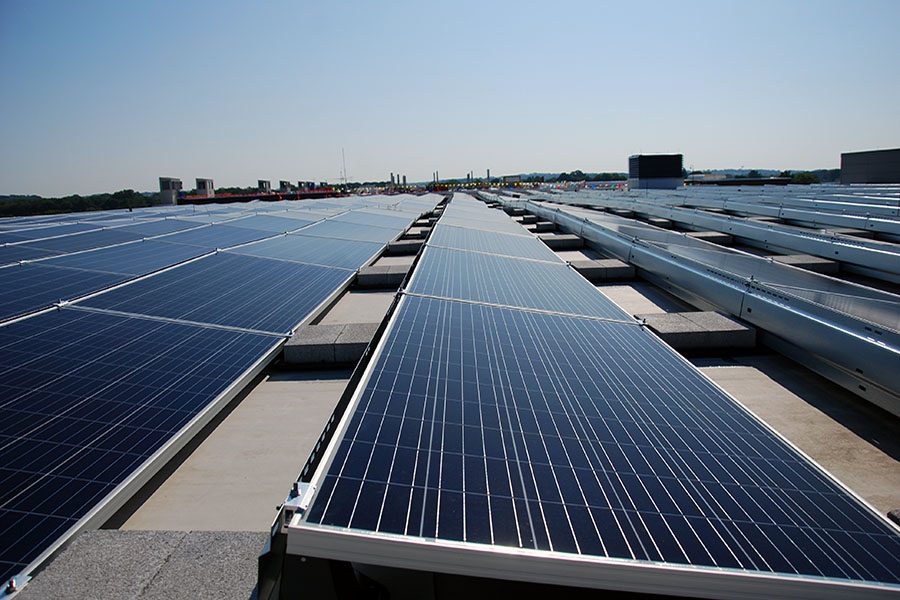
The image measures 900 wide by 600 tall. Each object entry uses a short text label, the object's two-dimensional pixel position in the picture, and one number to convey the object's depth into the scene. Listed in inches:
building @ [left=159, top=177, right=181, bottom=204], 2871.6
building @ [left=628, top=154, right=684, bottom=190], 3316.9
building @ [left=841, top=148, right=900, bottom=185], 2544.3
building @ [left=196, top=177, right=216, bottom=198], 3531.0
